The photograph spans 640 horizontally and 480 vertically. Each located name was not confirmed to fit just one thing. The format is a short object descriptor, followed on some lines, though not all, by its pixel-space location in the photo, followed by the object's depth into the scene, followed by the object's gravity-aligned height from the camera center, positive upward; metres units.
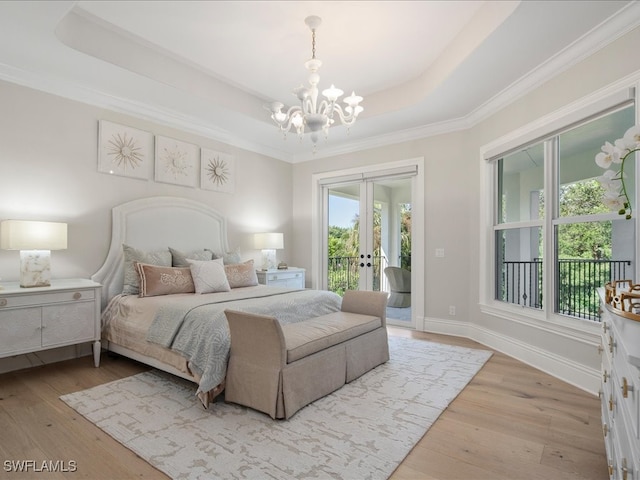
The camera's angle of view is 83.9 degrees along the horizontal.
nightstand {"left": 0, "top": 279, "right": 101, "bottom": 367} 2.71 -0.61
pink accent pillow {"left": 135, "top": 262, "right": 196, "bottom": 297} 3.35 -0.37
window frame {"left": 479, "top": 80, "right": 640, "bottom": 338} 2.58 +0.36
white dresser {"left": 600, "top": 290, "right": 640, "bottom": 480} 0.88 -0.49
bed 2.53 -0.49
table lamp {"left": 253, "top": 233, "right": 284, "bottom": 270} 5.08 -0.01
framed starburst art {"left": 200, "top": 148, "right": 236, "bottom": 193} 4.65 +0.97
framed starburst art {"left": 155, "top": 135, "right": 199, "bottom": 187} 4.18 +0.99
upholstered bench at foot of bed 2.23 -0.81
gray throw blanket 2.40 -0.60
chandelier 2.81 +1.15
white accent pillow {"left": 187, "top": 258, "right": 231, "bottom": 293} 3.55 -0.35
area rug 1.79 -1.12
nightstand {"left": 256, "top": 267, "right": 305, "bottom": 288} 4.90 -0.49
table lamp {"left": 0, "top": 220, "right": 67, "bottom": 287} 2.84 -0.01
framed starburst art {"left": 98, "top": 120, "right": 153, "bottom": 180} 3.71 +1.00
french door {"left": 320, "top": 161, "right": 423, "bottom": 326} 4.93 +0.16
